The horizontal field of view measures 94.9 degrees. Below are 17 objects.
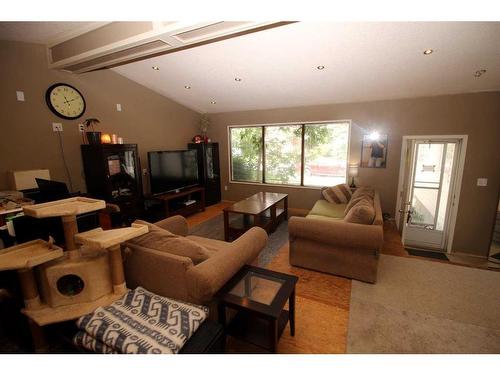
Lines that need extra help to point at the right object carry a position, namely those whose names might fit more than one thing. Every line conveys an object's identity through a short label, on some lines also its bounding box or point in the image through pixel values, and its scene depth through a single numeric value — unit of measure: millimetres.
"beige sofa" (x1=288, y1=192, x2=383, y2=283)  2225
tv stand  4184
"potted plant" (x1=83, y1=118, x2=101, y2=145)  3324
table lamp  4309
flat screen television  4129
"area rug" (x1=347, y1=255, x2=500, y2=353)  1623
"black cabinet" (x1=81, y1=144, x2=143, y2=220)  3326
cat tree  1395
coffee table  3408
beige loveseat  1382
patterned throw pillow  1128
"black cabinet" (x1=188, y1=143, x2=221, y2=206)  5160
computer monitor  2414
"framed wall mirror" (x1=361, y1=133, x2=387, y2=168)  4055
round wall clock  3068
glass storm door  3771
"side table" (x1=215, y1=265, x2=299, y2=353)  1327
